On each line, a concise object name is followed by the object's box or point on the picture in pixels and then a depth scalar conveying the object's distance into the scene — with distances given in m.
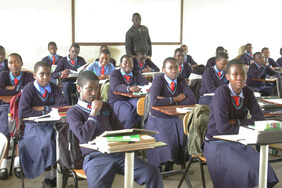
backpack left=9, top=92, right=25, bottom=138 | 3.28
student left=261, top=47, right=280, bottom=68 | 9.62
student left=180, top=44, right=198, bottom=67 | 9.01
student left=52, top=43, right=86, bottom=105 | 6.32
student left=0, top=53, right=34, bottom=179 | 4.21
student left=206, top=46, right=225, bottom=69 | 8.37
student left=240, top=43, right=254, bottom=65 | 10.30
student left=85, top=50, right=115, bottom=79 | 5.95
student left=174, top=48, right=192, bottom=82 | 6.73
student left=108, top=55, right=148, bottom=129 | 4.48
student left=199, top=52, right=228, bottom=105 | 4.98
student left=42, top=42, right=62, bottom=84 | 7.53
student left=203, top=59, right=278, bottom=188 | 2.46
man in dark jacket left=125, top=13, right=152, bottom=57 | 8.44
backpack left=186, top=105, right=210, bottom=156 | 2.93
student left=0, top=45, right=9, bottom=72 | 5.81
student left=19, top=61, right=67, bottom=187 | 3.11
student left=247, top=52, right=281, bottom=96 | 6.87
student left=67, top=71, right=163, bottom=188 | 2.31
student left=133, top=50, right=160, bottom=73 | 6.67
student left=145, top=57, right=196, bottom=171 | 3.45
